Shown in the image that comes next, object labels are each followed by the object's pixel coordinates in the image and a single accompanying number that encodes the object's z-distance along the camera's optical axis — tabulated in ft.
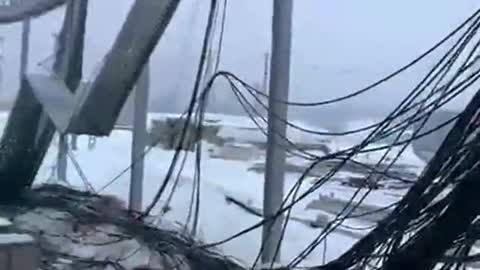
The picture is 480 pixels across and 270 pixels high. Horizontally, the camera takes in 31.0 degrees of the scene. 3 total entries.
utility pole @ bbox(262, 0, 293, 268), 12.35
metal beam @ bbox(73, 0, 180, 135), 12.34
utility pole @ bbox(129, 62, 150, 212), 16.01
